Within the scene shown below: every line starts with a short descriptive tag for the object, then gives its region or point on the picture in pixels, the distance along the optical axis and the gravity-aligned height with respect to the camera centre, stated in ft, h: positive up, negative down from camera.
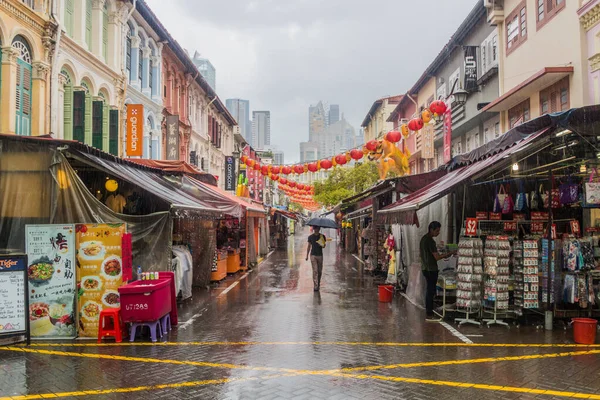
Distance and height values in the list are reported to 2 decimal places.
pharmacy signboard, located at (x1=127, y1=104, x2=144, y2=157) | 56.75 +11.04
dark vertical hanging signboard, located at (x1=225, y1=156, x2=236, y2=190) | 103.60 +10.55
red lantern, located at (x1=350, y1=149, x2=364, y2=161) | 59.36 +8.28
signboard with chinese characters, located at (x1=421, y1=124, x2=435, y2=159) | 69.82 +11.58
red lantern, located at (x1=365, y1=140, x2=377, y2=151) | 55.47 +8.64
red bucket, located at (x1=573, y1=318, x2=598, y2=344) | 25.41 -5.68
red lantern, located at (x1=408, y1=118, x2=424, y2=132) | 47.42 +9.45
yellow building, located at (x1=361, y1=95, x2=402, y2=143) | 142.60 +33.14
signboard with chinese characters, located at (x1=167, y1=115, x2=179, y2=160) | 75.56 +13.87
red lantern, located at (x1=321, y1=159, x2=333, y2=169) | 63.36 +7.54
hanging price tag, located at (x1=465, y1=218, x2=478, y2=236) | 31.17 -0.35
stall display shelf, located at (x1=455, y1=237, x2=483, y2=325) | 30.78 -3.43
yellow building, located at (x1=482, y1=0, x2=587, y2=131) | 43.75 +16.42
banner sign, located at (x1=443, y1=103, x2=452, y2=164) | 63.55 +11.33
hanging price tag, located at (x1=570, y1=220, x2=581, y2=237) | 30.78 -0.40
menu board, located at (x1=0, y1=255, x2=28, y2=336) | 25.66 -3.68
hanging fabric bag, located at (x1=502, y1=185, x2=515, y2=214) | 36.40 +1.19
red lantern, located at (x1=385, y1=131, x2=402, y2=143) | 49.55 +8.65
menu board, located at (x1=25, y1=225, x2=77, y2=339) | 27.07 -3.05
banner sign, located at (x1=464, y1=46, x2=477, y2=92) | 67.77 +21.38
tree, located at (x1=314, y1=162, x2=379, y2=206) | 117.70 +10.52
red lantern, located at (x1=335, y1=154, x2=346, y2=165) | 61.21 +7.95
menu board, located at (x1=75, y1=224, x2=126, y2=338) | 27.50 -2.61
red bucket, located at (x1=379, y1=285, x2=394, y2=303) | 39.58 -5.76
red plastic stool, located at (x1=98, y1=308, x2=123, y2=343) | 26.66 -5.48
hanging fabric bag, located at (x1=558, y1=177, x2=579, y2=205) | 32.17 +1.81
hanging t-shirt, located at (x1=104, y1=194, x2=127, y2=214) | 38.47 +1.72
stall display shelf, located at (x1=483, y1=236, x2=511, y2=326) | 30.35 -3.12
